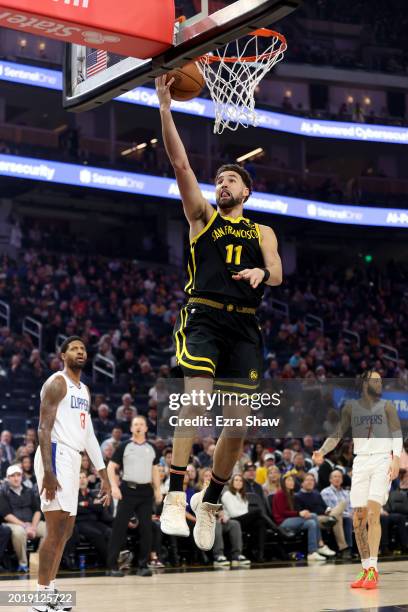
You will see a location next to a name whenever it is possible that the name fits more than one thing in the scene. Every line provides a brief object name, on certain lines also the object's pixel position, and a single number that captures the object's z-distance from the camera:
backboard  5.73
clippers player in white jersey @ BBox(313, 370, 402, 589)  10.07
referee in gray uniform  11.33
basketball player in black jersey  5.91
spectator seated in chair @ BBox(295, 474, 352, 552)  14.20
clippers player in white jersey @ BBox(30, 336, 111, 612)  7.88
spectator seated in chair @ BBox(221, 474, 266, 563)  13.34
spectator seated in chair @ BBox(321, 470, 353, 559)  14.43
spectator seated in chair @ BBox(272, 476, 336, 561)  13.90
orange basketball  6.57
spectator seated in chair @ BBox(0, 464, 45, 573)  11.74
